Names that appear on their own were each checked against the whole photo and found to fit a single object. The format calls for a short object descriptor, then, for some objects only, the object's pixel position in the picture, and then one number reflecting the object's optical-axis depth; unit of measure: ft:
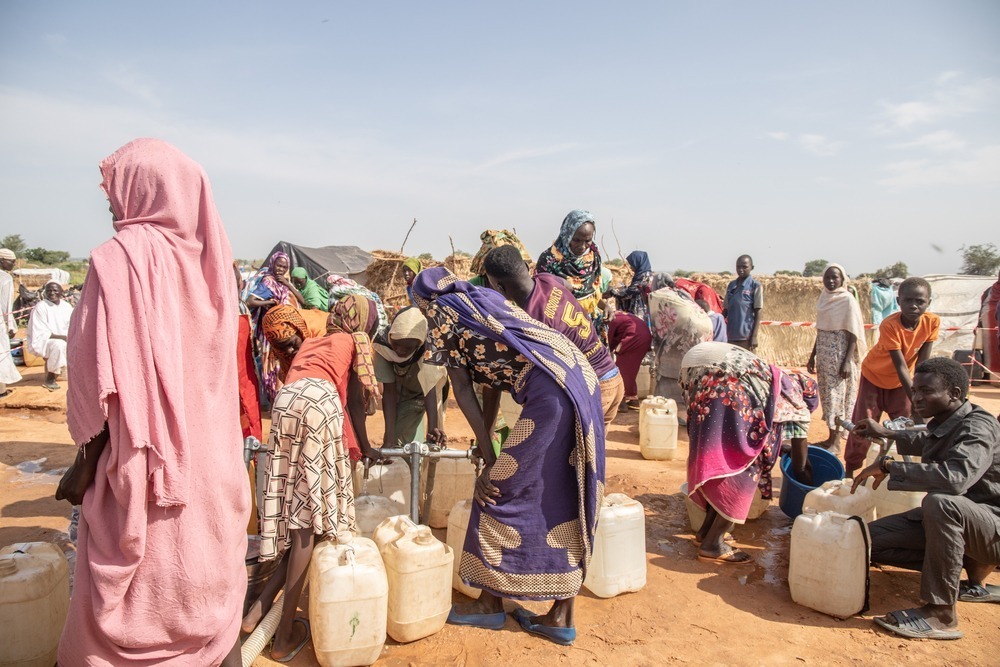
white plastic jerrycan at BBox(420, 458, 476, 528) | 14.73
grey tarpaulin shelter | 47.65
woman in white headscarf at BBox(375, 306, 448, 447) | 14.08
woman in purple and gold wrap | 10.27
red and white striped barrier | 47.62
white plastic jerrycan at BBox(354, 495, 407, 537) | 12.42
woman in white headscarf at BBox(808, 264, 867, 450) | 22.41
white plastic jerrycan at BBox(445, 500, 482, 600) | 11.83
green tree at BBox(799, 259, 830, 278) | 130.41
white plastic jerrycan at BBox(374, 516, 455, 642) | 10.19
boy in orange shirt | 18.67
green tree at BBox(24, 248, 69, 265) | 126.31
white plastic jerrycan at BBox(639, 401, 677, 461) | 22.08
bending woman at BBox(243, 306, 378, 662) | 9.99
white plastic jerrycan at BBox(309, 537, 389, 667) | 9.48
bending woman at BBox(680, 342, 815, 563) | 13.78
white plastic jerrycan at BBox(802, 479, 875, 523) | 13.60
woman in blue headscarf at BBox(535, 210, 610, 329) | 17.83
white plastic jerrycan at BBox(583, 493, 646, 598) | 12.09
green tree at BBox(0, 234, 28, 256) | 126.41
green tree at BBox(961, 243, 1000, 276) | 97.85
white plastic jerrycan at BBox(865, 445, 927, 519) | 14.76
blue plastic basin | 16.11
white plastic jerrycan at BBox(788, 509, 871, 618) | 11.80
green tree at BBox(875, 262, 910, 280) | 93.66
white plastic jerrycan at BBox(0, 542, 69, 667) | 8.64
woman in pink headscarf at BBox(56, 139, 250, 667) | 6.75
